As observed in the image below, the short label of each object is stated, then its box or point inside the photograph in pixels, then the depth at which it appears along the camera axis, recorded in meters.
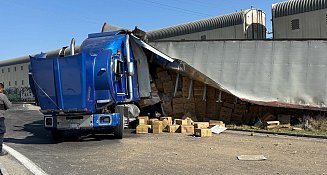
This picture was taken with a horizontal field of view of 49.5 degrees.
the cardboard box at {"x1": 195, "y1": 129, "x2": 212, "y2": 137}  11.30
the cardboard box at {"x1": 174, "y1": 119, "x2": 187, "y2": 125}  12.71
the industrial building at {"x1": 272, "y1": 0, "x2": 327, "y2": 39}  18.80
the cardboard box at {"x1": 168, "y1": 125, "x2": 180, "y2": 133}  12.47
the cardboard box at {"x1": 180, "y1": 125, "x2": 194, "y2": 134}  12.31
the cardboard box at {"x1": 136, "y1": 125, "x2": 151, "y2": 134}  12.39
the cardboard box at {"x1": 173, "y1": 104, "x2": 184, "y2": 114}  14.49
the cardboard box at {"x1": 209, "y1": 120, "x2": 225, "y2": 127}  13.00
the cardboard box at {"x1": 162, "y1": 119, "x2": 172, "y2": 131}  12.84
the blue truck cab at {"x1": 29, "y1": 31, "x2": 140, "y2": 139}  9.62
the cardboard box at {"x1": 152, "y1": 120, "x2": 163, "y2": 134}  12.38
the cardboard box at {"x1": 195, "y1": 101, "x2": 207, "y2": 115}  14.47
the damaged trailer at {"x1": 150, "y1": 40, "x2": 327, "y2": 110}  12.41
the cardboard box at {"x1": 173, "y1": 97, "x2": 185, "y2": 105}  14.49
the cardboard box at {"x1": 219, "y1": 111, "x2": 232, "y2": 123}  14.11
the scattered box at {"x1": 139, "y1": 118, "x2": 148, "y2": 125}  12.80
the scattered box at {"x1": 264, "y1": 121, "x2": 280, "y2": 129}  12.51
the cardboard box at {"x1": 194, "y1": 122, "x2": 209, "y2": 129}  12.17
